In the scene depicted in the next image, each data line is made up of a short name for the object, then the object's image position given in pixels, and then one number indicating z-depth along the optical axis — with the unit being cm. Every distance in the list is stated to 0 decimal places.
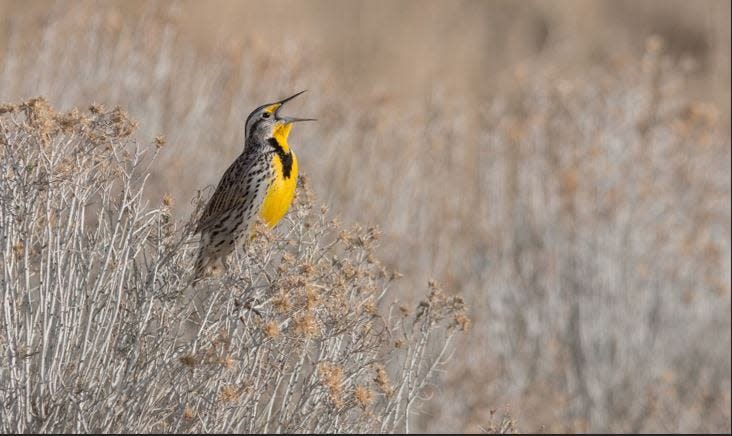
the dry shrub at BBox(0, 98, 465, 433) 751
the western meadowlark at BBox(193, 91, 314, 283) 924
